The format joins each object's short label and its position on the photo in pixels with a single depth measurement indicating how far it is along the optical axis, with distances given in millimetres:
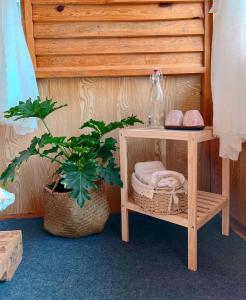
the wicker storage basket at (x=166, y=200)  1188
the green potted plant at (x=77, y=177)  1215
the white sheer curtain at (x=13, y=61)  1348
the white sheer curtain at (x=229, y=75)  1115
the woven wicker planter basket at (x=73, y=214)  1313
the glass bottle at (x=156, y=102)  1436
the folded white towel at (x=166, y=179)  1195
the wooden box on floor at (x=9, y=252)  991
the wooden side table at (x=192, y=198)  1104
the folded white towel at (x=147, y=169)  1257
